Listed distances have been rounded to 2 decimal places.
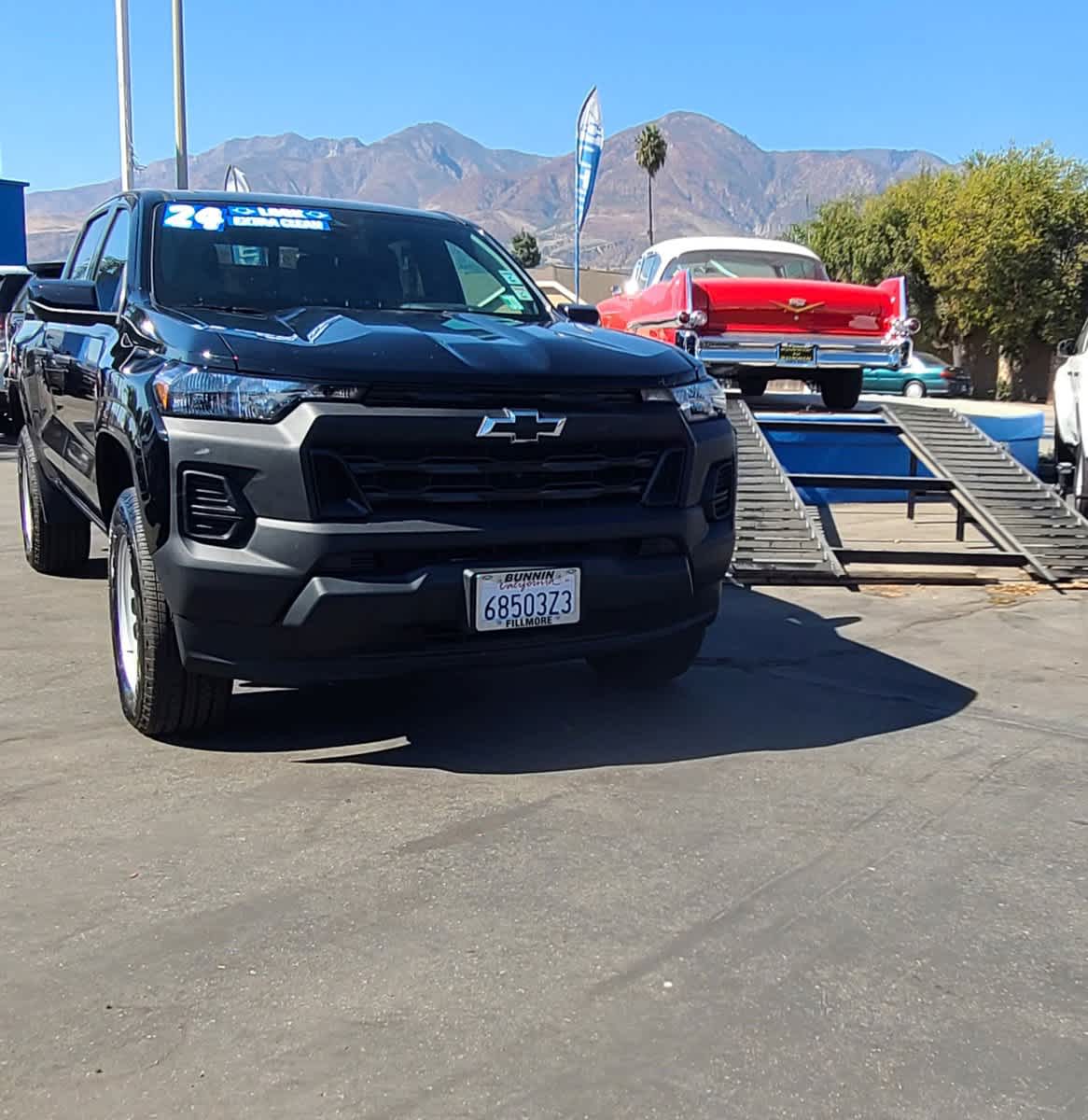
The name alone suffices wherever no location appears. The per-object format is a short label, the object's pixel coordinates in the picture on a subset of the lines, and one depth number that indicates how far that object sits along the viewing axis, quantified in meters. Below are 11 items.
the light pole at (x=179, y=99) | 21.05
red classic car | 10.49
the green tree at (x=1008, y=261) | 36.38
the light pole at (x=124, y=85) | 21.03
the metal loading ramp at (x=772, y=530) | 7.62
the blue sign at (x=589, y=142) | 28.06
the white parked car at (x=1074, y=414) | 9.23
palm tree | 89.00
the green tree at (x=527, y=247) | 102.73
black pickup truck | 3.74
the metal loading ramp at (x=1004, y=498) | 8.01
